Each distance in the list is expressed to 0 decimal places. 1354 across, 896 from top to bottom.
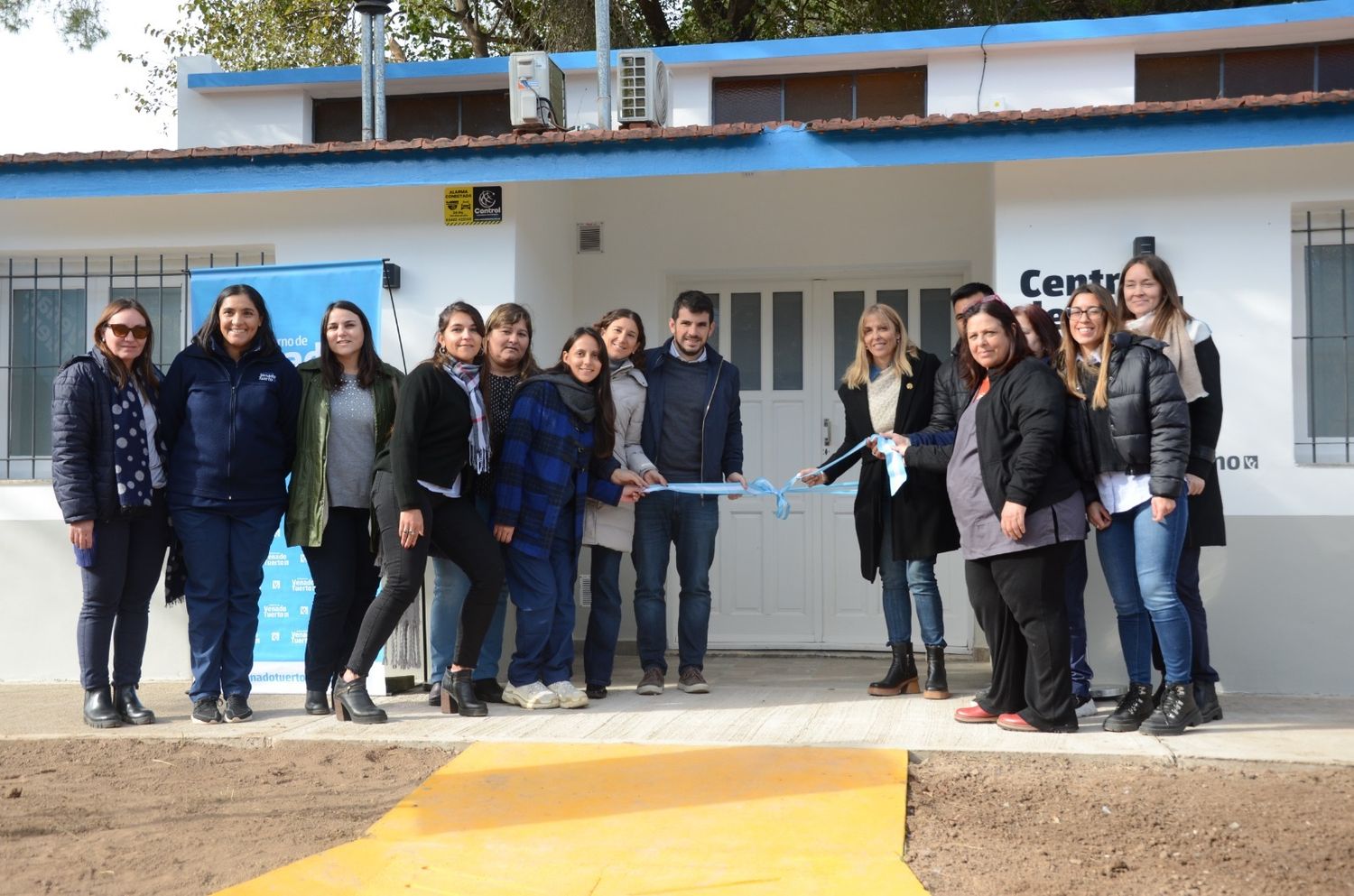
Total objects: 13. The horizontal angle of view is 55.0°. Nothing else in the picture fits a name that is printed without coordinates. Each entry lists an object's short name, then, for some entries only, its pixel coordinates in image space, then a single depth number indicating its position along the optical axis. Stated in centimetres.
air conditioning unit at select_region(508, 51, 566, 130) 795
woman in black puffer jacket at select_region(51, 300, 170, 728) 542
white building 640
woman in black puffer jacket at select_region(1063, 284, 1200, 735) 504
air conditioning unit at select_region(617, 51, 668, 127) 829
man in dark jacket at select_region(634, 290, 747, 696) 628
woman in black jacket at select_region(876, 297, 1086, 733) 506
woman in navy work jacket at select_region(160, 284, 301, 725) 563
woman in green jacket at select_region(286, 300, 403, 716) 569
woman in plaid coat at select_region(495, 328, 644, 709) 582
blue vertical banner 660
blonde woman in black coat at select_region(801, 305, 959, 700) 590
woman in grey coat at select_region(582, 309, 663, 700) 617
